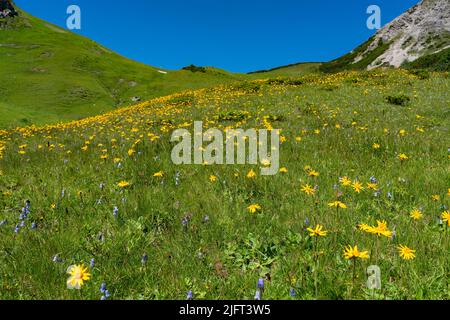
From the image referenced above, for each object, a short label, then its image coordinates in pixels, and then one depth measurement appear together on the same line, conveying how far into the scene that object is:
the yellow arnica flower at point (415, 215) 3.60
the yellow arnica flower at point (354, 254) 2.48
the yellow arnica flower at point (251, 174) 5.12
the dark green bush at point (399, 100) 15.81
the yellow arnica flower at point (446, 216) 3.29
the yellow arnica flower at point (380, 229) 2.70
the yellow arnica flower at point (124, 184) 5.03
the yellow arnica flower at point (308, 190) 4.14
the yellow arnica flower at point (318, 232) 2.84
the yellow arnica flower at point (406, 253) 2.79
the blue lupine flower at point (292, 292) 2.58
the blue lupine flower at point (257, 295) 2.55
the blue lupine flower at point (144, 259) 3.09
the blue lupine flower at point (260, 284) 2.60
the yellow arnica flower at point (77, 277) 2.47
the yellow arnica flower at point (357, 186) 4.39
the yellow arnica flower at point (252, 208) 3.93
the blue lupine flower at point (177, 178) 5.45
